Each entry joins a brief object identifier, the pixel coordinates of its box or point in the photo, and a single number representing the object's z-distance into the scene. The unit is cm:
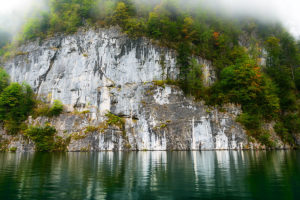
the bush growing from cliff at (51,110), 4181
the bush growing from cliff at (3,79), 4740
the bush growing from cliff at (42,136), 3694
